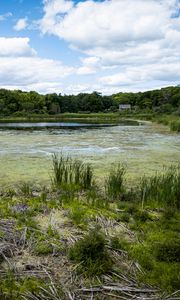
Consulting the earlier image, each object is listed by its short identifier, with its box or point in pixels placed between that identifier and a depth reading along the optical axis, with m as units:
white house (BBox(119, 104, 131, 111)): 62.92
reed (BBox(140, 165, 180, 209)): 4.29
